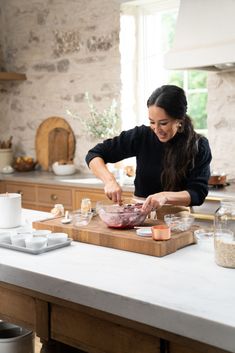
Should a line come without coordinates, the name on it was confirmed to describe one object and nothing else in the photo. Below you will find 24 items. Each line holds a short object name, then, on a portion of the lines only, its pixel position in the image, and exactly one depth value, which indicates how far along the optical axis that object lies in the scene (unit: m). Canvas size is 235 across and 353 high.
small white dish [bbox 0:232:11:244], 2.13
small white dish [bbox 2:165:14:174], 5.36
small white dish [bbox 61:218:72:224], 2.28
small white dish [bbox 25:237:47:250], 1.98
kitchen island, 1.37
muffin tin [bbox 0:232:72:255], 1.97
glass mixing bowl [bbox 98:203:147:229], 2.12
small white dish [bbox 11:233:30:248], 2.07
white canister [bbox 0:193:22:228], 2.37
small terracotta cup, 1.95
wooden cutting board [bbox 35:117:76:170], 5.40
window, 4.84
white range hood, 3.58
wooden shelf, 5.45
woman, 2.61
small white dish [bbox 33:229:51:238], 2.10
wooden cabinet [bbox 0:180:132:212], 4.42
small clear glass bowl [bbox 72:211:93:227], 2.22
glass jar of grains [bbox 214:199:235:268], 1.73
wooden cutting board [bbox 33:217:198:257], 1.91
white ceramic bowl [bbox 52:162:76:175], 5.11
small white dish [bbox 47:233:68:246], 2.07
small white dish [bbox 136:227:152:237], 2.01
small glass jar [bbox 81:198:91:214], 2.35
